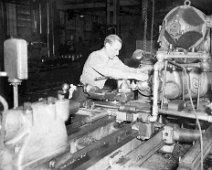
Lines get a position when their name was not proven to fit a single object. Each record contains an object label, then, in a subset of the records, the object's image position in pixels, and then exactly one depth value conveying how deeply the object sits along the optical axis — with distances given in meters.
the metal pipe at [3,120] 1.50
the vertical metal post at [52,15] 8.77
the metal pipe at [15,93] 1.65
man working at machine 3.08
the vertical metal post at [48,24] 8.55
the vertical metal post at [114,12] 8.12
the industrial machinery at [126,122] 1.70
